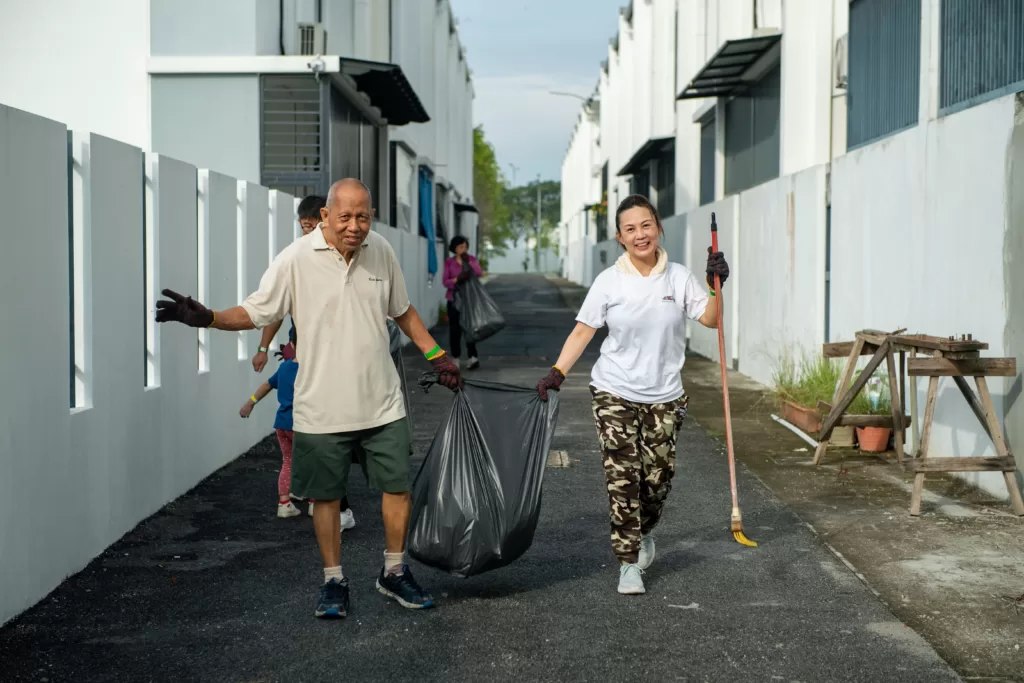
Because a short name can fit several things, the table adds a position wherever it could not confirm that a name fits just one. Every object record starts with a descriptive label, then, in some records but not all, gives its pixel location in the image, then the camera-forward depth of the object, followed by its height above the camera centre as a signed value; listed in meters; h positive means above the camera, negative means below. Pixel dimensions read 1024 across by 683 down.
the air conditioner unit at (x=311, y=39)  15.43 +3.30
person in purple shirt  15.72 +0.36
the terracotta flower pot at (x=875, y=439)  9.45 -1.11
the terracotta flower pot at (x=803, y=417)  10.32 -1.07
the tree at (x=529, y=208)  143.09 +10.69
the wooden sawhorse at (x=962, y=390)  7.09 -0.56
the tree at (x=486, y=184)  65.06 +6.48
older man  5.17 -0.29
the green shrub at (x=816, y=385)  9.73 -0.81
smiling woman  5.66 -0.31
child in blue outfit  7.04 -0.71
